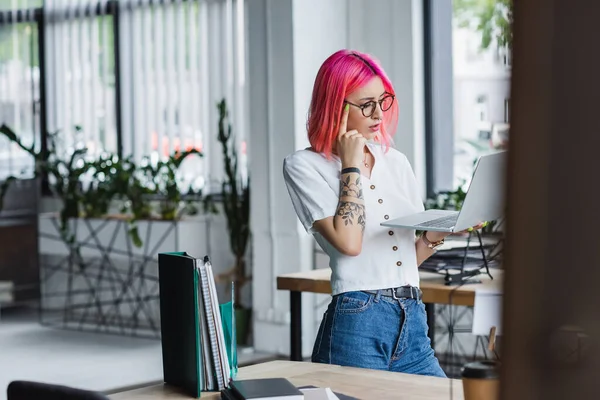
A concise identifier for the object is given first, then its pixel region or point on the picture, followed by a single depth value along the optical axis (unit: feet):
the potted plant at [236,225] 20.43
